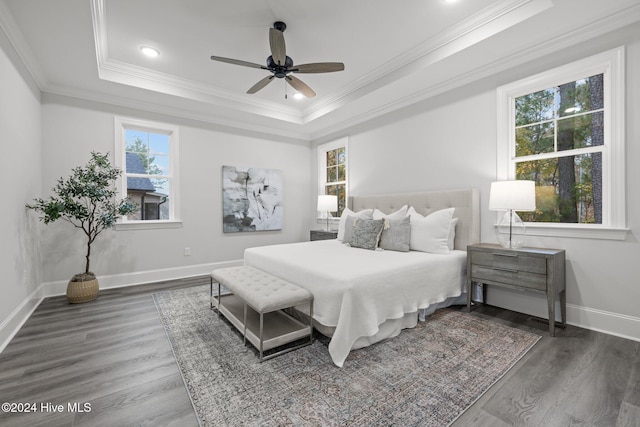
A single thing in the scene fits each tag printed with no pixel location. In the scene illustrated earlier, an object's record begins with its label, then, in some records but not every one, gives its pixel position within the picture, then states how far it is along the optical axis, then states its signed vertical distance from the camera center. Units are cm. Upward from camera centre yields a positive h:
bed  206 -57
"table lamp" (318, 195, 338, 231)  498 +14
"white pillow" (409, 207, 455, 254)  310 -26
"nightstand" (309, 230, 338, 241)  478 -41
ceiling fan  248 +144
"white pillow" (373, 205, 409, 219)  356 -5
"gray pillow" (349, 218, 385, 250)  336 -28
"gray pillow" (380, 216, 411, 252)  321 -29
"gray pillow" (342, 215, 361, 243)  373 -22
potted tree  321 +9
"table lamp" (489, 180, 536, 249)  258 +6
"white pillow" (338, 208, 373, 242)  394 -8
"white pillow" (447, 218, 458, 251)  329 -26
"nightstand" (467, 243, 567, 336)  241 -56
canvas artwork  494 +23
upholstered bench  206 -76
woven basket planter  324 -90
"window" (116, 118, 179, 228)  411 +67
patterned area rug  150 -107
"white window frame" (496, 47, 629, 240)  236 +56
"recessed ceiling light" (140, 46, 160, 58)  313 +182
